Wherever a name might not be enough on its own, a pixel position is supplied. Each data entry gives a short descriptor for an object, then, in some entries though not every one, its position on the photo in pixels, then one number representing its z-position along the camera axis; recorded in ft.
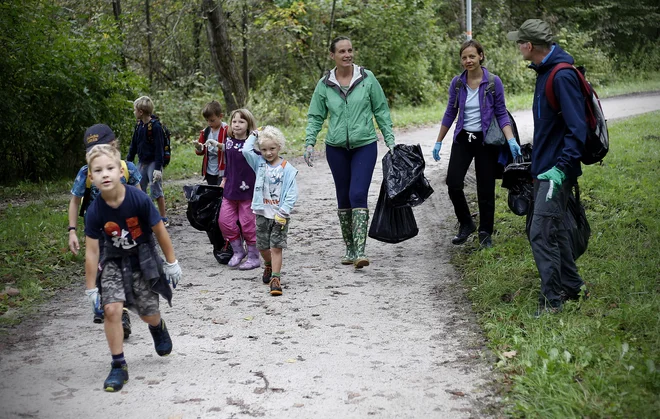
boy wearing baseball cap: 19.30
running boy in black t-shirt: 16.20
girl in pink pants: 26.17
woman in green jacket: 25.27
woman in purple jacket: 25.70
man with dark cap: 17.84
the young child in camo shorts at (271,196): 23.38
